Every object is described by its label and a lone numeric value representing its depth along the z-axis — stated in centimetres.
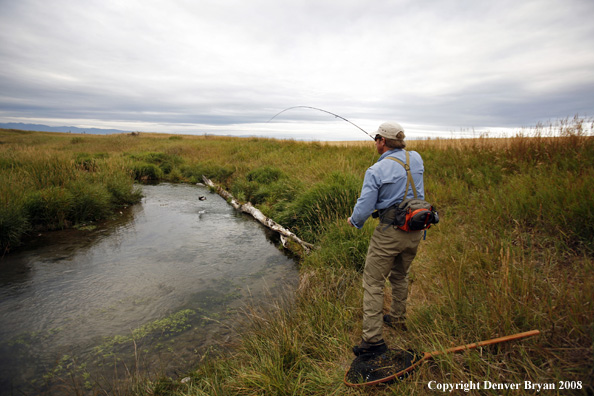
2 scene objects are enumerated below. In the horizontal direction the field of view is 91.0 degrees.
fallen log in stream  688
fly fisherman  296
